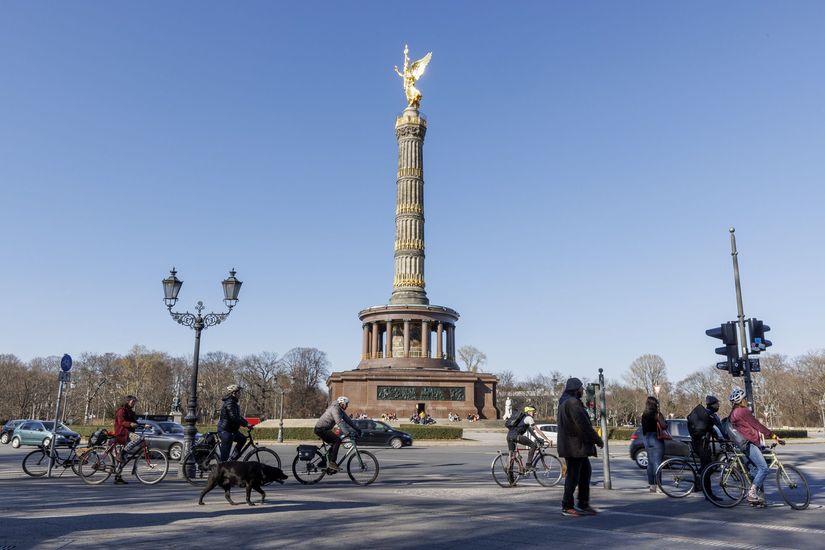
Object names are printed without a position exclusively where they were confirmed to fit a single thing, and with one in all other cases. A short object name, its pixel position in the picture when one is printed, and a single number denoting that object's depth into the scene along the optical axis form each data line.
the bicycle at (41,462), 14.65
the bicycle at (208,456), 12.59
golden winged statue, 63.12
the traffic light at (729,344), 15.30
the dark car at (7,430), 36.25
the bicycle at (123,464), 12.91
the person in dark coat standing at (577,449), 9.02
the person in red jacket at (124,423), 12.85
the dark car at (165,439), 23.24
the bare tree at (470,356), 115.91
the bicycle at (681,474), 11.46
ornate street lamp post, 17.23
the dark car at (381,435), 30.64
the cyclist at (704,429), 11.45
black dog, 9.46
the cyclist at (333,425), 12.19
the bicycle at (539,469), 12.72
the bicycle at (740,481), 9.94
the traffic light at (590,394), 12.32
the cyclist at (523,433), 12.66
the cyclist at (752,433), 9.94
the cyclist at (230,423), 12.12
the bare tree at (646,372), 95.06
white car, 28.17
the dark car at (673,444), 18.38
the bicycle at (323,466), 12.70
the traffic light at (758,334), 15.44
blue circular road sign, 16.08
